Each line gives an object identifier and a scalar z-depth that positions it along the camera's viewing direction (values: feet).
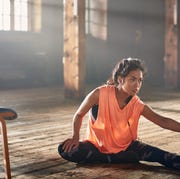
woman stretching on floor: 9.37
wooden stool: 7.36
